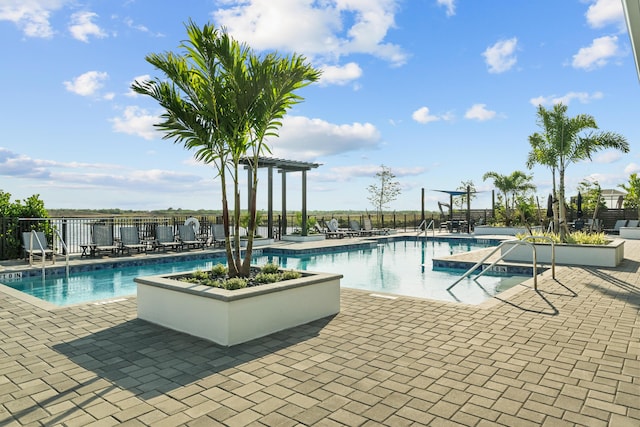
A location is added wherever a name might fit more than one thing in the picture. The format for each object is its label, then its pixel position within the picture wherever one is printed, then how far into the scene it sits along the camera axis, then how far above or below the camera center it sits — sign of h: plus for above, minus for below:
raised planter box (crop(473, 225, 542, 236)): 18.75 -0.65
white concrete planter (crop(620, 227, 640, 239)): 17.47 -0.79
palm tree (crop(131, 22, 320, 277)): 4.59 +1.47
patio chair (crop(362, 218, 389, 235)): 19.80 -0.48
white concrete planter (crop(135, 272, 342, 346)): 3.85 -0.90
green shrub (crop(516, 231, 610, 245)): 9.62 -0.59
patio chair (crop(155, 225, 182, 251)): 12.30 -0.48
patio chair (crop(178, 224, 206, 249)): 12.67 -0.48
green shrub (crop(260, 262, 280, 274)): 5.17 -0.63
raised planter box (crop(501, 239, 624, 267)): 8.91 -0.90
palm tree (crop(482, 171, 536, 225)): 22.77 +1.82
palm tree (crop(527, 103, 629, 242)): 11.88 +2.26
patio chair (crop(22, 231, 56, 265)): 9.09 -0.45
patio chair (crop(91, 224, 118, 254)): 10.91 -0.45
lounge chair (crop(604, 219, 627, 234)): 20.59 -0.60
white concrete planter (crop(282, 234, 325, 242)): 16.62 -0.76
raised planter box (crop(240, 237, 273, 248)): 14.03 -0.79
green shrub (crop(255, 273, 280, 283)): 4.73 -0.68
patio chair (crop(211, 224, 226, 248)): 13.71 -0.48
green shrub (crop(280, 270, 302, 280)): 4.93 -0.68
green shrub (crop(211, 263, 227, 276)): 5.19 -0.65
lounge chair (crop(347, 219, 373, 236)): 19.09 -0.53
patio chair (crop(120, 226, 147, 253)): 11.34 -0.48
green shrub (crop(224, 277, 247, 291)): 4.28 -0.68
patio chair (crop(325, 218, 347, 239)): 18.00 -0.54
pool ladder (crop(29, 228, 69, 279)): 8.37 -0.51
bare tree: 27.02 +1.89
